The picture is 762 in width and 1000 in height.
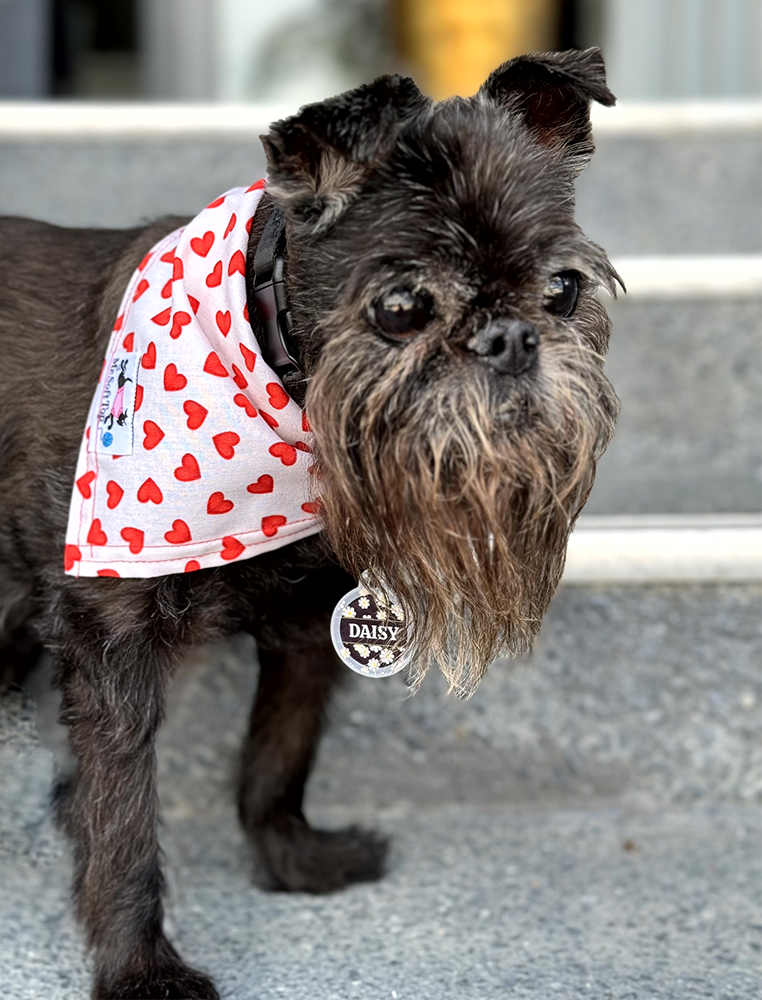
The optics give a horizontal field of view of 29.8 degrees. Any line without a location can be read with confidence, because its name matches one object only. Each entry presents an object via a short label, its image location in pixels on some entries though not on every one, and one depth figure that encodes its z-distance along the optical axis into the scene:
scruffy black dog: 0.50
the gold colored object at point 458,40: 1.79
